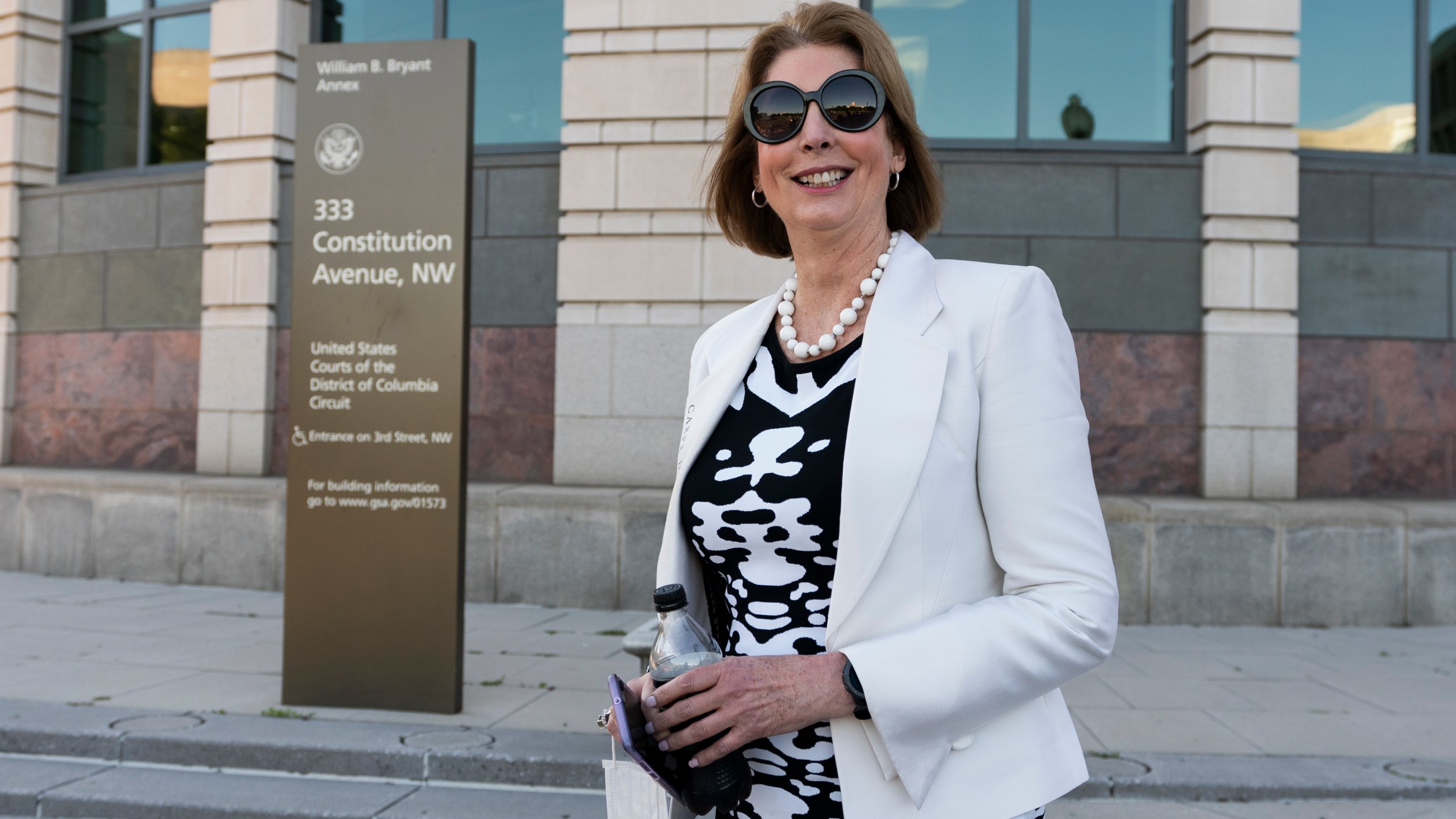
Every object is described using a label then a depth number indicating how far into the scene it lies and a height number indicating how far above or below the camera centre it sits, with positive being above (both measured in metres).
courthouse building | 8.58 +1.39
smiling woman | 1.47 -0.15
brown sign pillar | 5.68 +0.23
